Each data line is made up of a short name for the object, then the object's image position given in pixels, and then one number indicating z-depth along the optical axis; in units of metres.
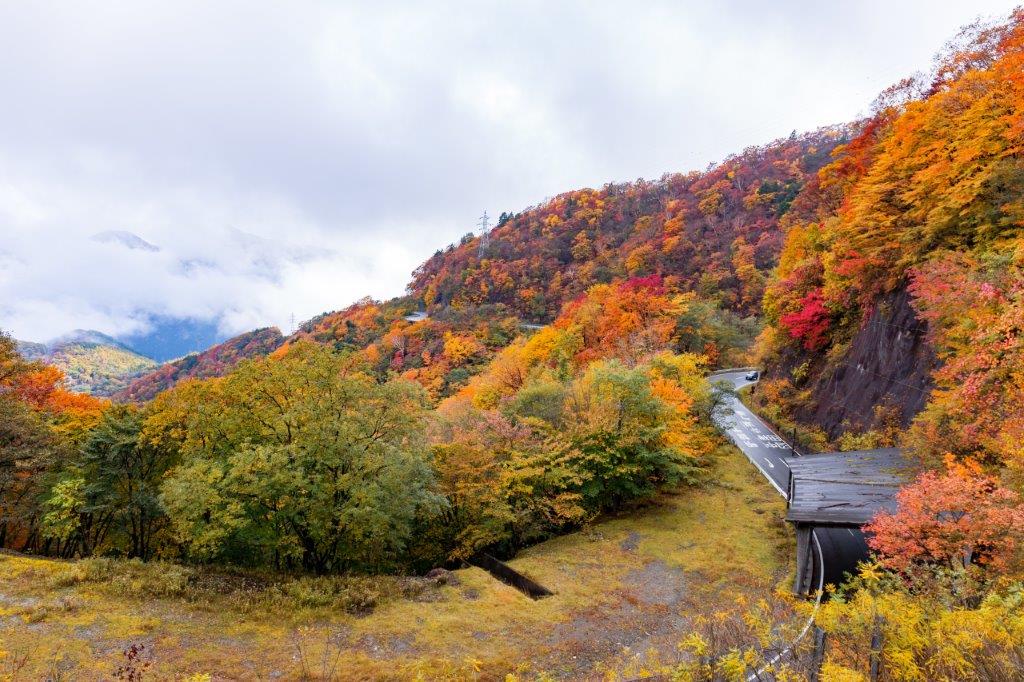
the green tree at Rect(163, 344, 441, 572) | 15.80
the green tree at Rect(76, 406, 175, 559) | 21.50
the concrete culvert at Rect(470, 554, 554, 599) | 17.38
